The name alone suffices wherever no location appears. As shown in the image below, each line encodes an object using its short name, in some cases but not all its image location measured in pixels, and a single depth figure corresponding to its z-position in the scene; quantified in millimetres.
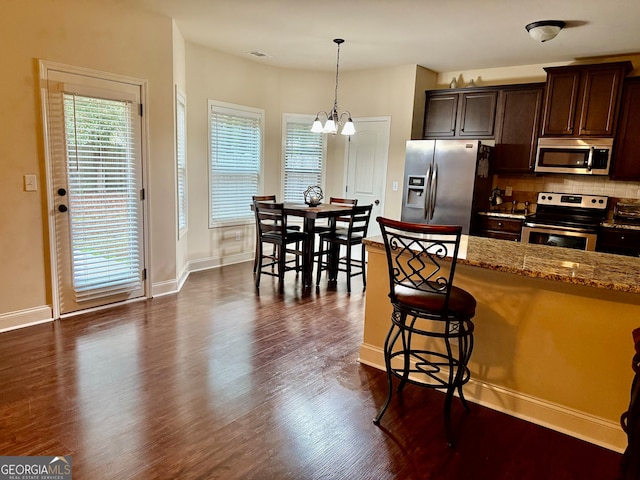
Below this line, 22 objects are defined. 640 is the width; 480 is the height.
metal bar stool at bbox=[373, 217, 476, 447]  2117
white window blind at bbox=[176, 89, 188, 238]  4566
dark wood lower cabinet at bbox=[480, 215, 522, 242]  4852
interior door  5855
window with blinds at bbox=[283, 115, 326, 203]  6199
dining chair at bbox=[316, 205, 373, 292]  4711
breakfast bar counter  2066
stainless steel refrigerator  4914
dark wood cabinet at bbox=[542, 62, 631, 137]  4340
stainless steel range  4371
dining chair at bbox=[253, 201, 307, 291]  4586
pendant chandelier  4531
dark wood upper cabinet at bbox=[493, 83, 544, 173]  4898
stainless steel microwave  4426
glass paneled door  3443
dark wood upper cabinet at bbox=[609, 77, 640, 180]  4297
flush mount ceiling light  3691
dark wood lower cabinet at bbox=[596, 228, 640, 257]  4156
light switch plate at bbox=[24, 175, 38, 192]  3311
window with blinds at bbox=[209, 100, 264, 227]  5445
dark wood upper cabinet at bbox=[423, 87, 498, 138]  5211
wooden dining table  4559
